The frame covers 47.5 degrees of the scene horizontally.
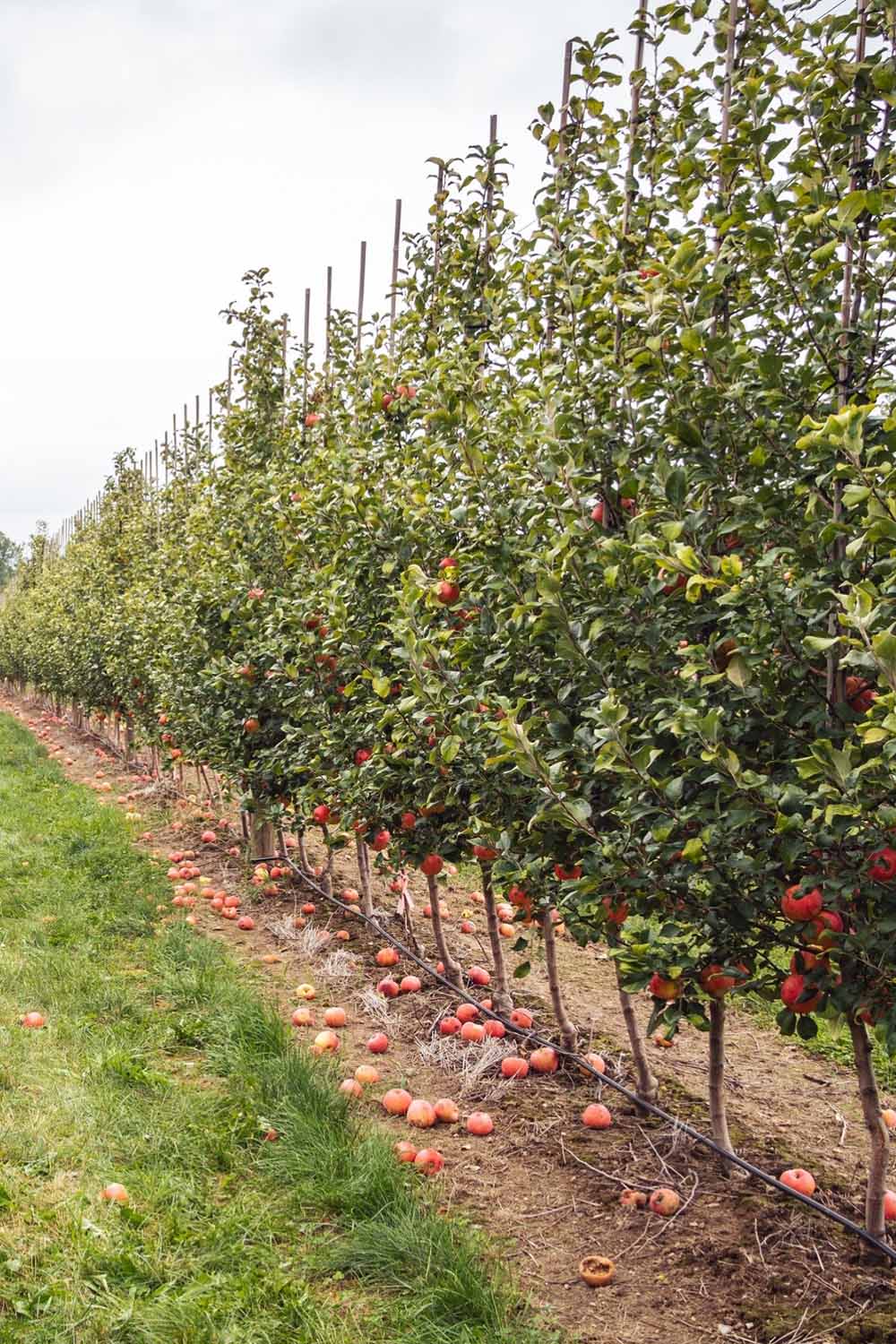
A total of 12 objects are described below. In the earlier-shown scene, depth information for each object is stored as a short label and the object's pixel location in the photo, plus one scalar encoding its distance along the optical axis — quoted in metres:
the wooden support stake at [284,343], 8.38
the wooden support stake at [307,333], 7.97
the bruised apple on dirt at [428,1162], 3.56
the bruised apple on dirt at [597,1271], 2.98
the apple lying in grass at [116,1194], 3.20
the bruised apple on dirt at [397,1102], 4.07
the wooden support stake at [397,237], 6.48
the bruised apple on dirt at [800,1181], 3.38
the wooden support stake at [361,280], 7.34
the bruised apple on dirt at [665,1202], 3.34
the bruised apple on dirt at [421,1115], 3.98
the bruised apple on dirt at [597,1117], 3.97
